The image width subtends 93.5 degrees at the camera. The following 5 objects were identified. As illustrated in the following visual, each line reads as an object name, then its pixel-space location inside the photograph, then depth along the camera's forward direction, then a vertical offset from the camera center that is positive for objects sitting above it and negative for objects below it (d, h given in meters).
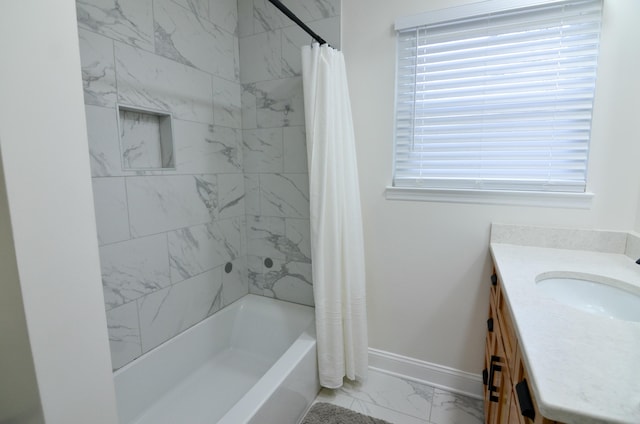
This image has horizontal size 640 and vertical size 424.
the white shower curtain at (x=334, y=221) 1.57 -0.25
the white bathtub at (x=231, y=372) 1.42 -1.09
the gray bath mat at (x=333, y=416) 1.58 -1.28
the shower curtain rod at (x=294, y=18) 1.22 +0.70
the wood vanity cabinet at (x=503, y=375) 0.69 -0.64
